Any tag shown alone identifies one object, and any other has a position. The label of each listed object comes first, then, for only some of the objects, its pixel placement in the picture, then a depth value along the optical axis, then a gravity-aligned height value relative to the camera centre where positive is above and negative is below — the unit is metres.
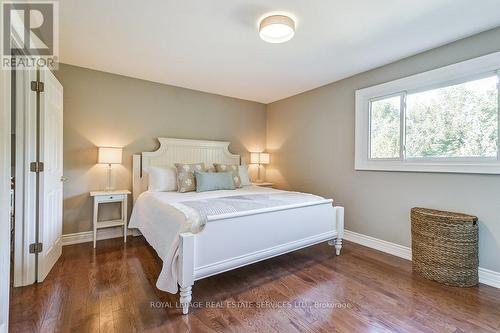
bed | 1.72 -0.61
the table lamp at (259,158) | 4.59 +0.13
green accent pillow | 3.14 -0.23
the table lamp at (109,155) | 3.01 +0.11
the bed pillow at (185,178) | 3.13 -0.19
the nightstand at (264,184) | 4.29 -0.36
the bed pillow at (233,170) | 3.53 -0.09
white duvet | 1.72 -0.54
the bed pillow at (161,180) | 3.18 -0.22
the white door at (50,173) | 2.10 -0.10
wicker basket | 2.07 -0.77
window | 2.19 +0.50
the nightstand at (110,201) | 2.89 -0.48
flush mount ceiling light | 1.94 +1.18
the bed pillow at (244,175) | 3.81 -0.18
